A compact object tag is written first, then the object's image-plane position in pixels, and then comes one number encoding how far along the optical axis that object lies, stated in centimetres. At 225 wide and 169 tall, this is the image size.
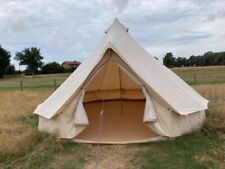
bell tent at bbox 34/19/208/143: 308
